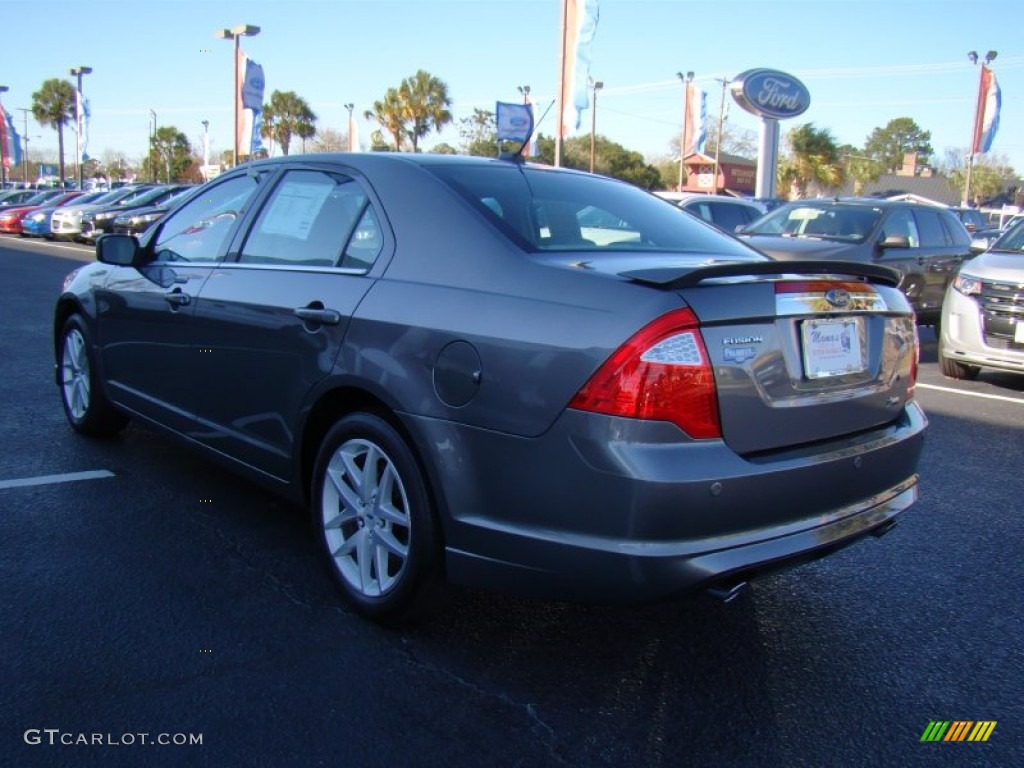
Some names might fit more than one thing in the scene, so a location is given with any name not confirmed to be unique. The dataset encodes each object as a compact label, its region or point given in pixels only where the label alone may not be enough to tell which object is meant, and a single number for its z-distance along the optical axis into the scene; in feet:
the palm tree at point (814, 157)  148.36
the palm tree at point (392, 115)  165.07
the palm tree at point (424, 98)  163.53
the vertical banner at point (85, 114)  147.05
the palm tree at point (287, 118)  195.93
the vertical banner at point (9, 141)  173.99
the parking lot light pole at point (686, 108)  114.92
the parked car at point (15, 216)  92.63
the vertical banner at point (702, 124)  115.03
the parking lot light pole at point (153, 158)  232.53
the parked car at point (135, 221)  66.08
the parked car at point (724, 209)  47.03
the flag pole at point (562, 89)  70.03
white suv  24.93
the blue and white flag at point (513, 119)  81.56
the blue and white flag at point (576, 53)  69.26
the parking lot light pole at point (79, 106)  142.92
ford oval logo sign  81.87
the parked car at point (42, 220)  86.07
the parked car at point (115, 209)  73.56
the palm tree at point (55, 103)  199.93
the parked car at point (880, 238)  32.09
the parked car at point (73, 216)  80.38
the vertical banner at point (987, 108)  108.27
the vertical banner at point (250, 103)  103.45
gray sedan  7.98
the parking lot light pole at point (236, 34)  102.06
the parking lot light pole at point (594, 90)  161.89
